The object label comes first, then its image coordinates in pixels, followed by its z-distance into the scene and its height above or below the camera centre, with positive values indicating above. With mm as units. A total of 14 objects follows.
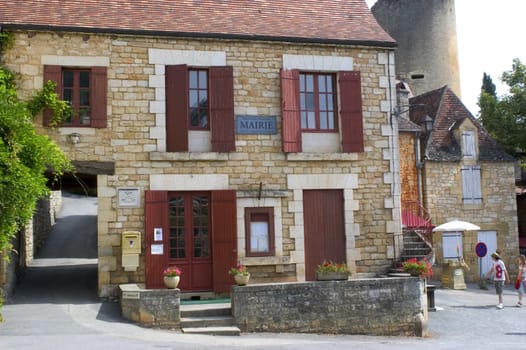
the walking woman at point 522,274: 14281 -1117
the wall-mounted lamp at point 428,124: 18855 +3204
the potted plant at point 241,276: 10898 -792
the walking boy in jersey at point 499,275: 14281 -1131
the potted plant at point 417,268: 11945 -780
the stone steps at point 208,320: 10367 -1511
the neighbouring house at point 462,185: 20094 +1376
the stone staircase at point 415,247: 13797 -439
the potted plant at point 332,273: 11367 -804
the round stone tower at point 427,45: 29156 +8642
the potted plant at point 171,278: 10648 -785
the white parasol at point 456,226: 17797 +18
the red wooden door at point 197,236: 12336 -89
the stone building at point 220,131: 12172 +2073
